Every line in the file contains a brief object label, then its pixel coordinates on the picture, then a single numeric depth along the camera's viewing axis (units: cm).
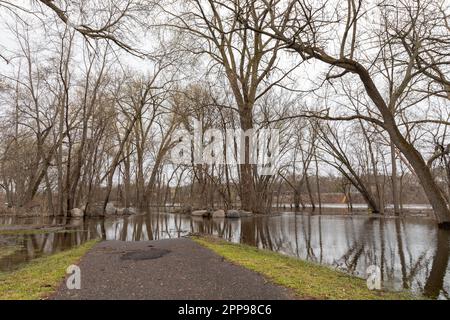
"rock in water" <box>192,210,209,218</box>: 2700
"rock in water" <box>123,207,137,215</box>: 3212
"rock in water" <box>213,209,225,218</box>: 2498
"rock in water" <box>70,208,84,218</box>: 2559
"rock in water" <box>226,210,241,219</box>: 2359
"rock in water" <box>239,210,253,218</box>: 2389
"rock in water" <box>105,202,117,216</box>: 3111
